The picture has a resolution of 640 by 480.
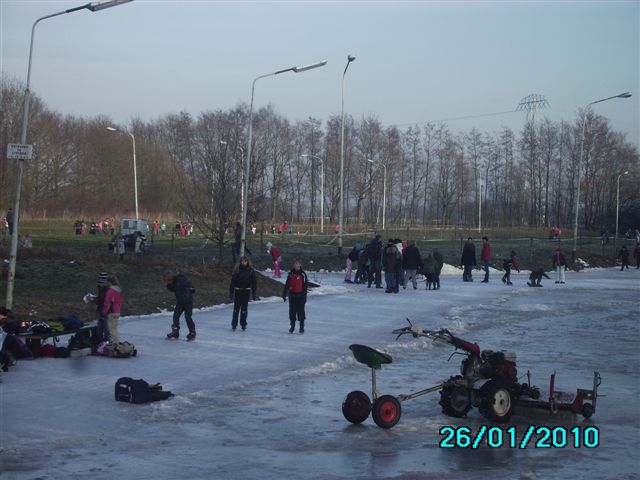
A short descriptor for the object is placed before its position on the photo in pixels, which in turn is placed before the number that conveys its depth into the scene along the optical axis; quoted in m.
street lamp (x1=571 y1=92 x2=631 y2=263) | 48.71
